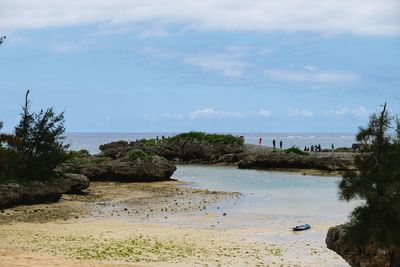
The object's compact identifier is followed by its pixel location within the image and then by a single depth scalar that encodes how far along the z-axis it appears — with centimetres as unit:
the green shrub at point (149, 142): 10168
